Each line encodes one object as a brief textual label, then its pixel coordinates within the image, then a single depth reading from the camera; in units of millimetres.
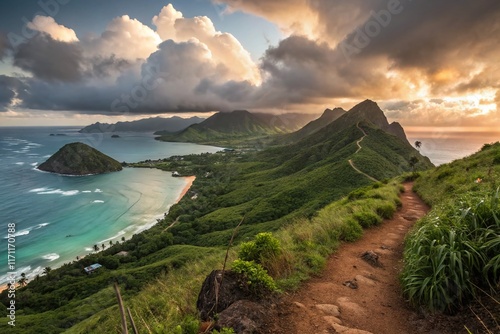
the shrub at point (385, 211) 15312
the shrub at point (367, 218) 13281
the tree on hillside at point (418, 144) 94250
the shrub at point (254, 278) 6156
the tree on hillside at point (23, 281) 65750
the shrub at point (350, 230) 11453
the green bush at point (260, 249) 7848
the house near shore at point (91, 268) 67688
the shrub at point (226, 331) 4469
